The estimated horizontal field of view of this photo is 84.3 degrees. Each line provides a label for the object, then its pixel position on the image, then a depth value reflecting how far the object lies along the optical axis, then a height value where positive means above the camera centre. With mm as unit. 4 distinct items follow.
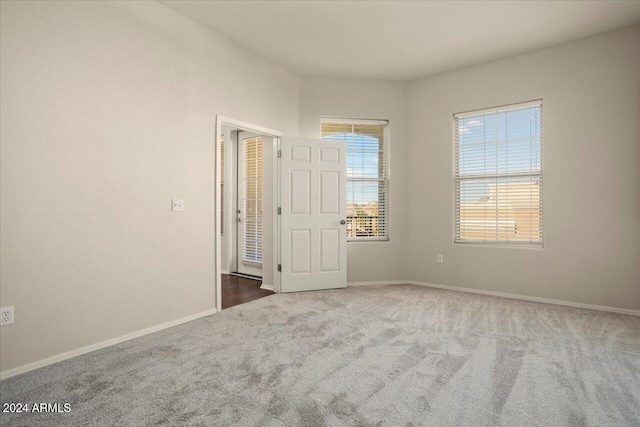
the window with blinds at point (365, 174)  5117 +516
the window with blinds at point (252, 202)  5723 +123
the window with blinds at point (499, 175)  4270 +443
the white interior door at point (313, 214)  4578 -61
